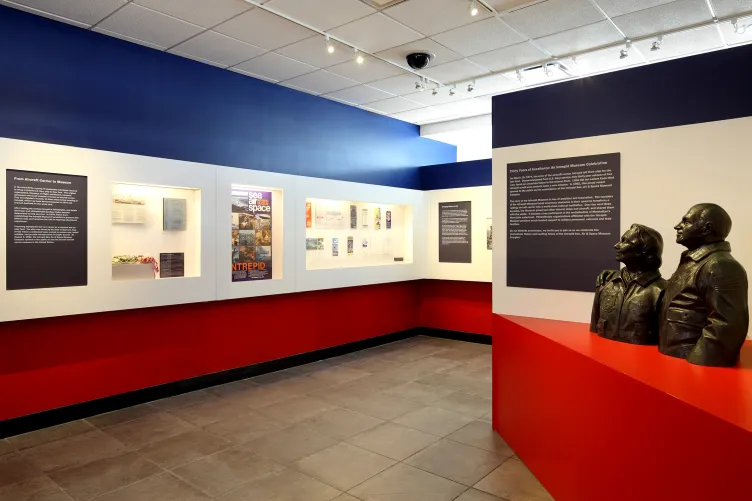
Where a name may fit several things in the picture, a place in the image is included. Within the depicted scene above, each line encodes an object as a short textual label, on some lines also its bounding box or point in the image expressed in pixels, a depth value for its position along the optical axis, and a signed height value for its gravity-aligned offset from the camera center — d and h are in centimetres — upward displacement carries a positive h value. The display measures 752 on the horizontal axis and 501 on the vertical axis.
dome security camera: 552 +206
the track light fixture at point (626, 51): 515 +203
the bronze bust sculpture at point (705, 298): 228 -26
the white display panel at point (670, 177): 308 +44
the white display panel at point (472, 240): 776 +6
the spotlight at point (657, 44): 504 +203
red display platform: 176 -79
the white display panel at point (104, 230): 412 +12
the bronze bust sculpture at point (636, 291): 279 -27
